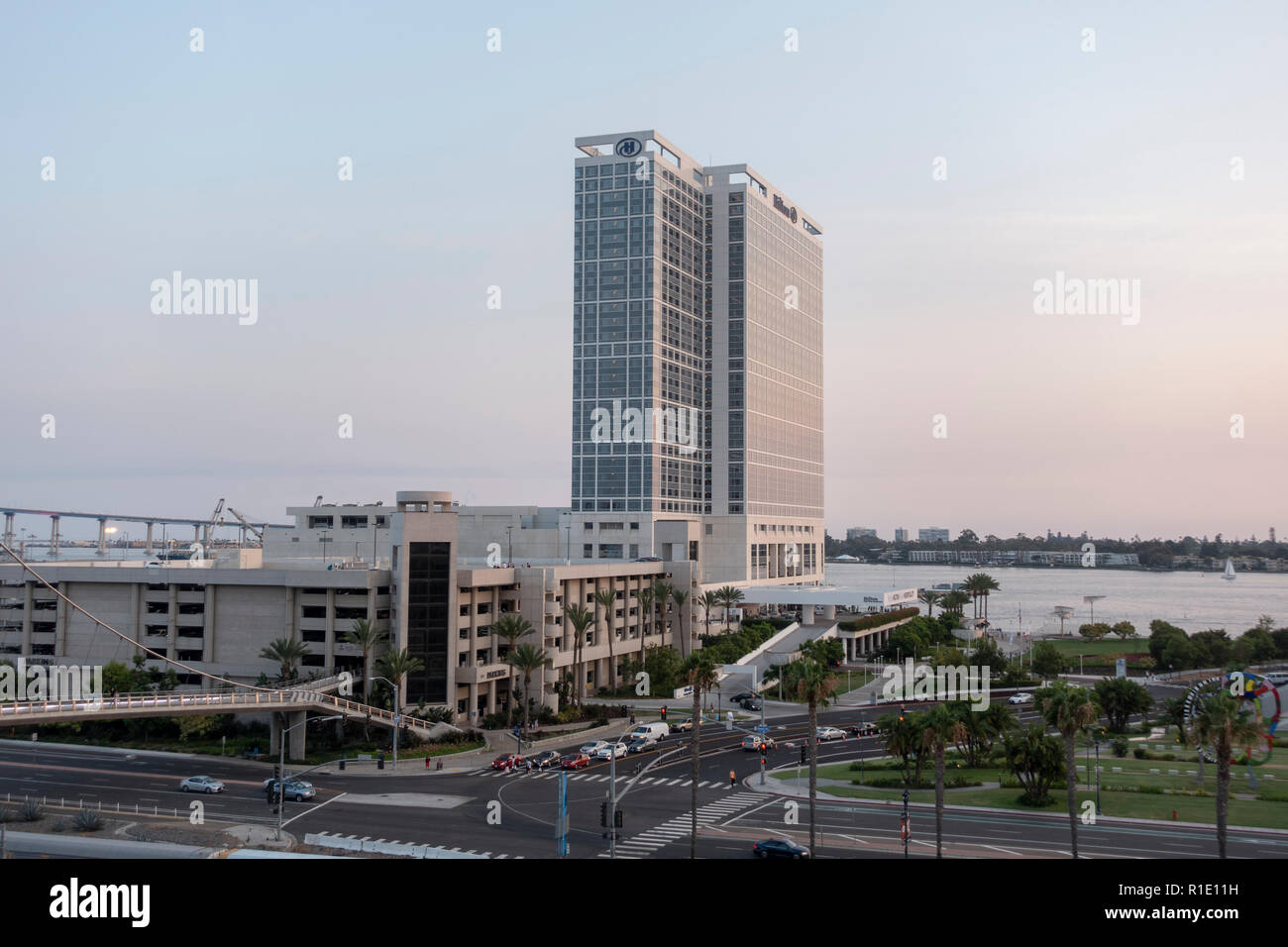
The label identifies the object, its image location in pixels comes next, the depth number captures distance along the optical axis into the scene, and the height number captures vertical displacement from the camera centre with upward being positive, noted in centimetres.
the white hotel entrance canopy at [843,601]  15571 -1269
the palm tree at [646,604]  13075 -1088
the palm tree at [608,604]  11588 -969
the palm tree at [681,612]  13225 -1236
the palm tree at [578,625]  10588 -1083
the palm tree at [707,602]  13888 -1109
